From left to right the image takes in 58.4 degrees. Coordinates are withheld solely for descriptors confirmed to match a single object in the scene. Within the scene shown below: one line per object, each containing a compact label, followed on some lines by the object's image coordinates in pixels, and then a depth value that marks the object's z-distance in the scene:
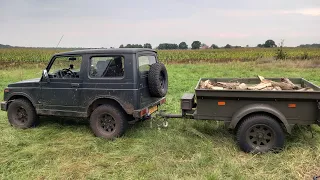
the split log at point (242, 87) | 5.18
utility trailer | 4.50
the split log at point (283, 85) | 5.07
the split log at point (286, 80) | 5.66
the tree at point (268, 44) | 69.53
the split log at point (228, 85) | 5.42
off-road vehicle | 5.46
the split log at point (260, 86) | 5.09
